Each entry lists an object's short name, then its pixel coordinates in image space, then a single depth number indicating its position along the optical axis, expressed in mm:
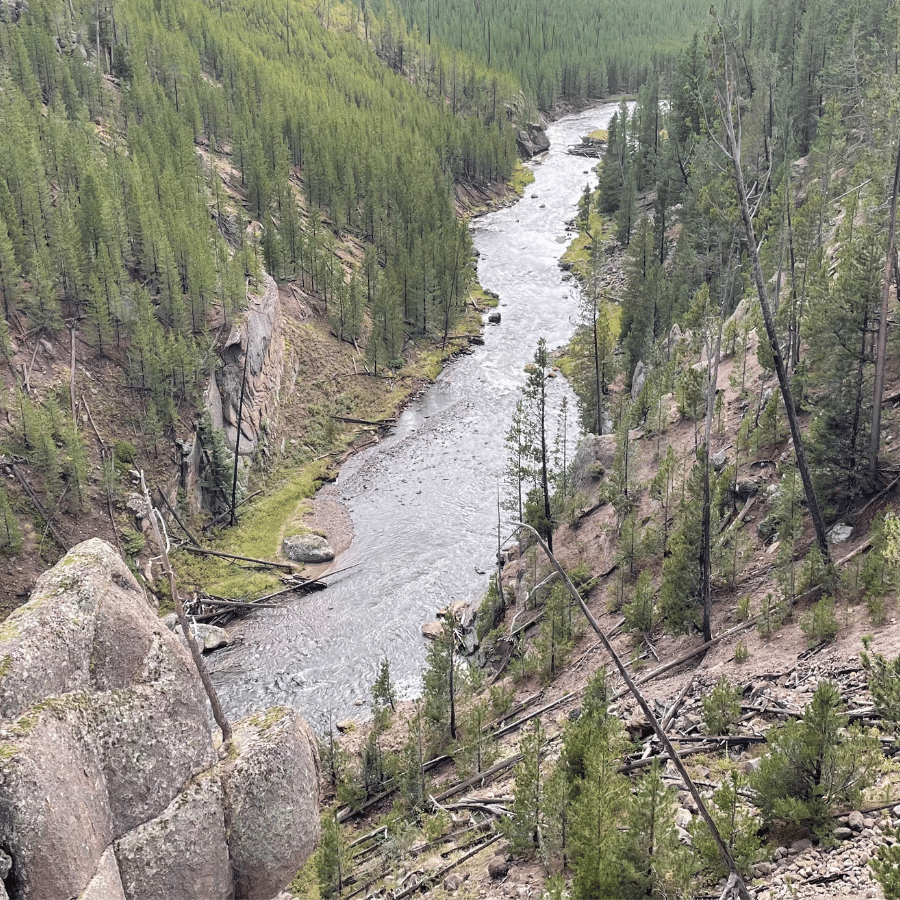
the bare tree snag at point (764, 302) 24141
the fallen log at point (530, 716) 29984
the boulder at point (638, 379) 60125
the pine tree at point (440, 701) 31500
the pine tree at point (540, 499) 43531
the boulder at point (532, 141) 167500
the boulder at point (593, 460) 48312
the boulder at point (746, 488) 34969
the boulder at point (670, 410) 47812
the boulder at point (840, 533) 27516
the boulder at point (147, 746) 20719
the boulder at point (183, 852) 20391
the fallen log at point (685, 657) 27516
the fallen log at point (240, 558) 52900
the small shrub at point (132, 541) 48875
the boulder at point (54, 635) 19672
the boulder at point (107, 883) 18844
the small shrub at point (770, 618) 25578
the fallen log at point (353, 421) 72888
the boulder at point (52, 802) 17766
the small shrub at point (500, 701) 31844
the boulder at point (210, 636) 44312
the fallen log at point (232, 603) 48438
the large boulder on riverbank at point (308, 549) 53812
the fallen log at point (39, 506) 46562
